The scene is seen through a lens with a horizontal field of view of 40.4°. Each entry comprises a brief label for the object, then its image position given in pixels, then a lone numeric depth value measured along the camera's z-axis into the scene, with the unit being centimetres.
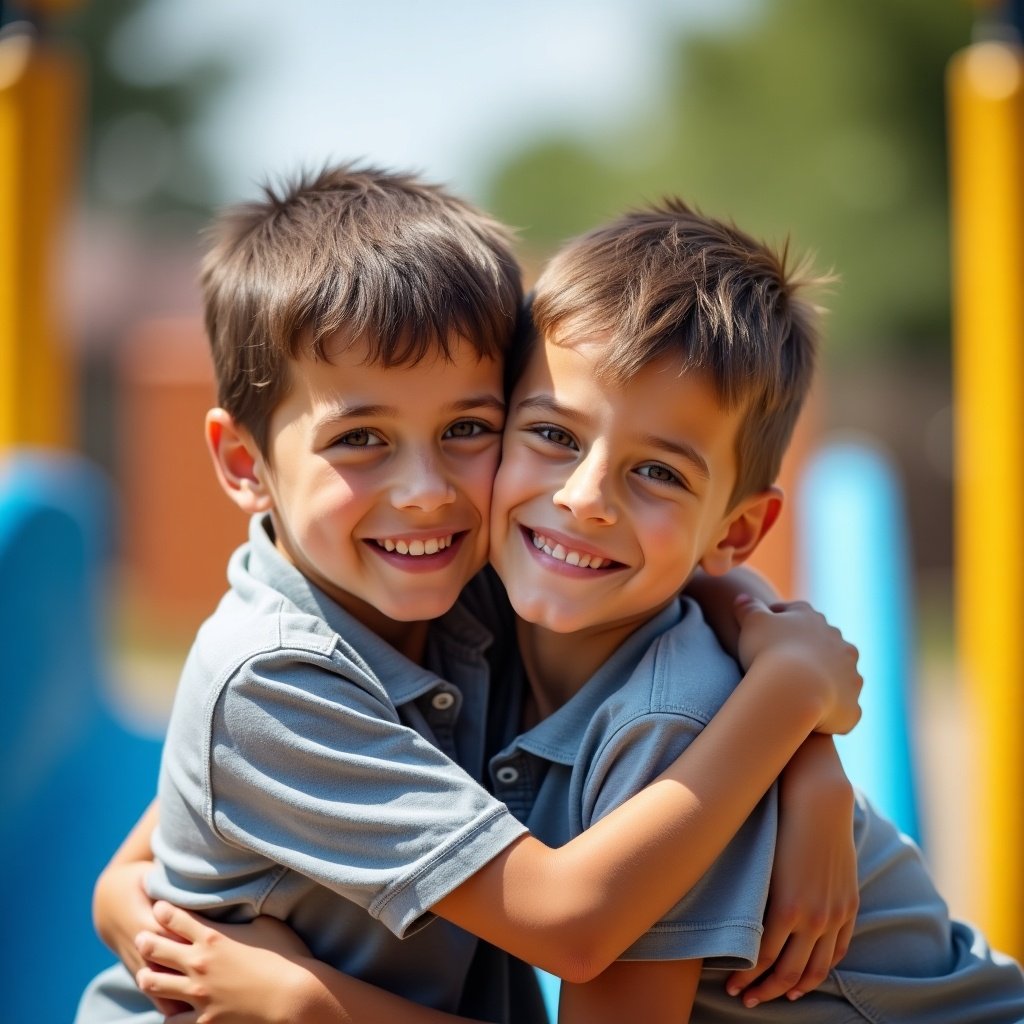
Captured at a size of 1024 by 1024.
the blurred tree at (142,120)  2428
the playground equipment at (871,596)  290
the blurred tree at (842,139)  1859
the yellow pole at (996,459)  361
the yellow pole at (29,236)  383
